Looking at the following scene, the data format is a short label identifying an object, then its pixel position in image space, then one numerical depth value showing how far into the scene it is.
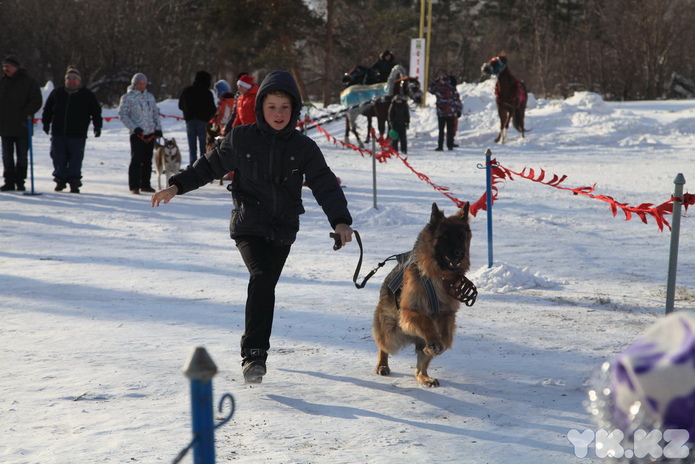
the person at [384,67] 20.66
